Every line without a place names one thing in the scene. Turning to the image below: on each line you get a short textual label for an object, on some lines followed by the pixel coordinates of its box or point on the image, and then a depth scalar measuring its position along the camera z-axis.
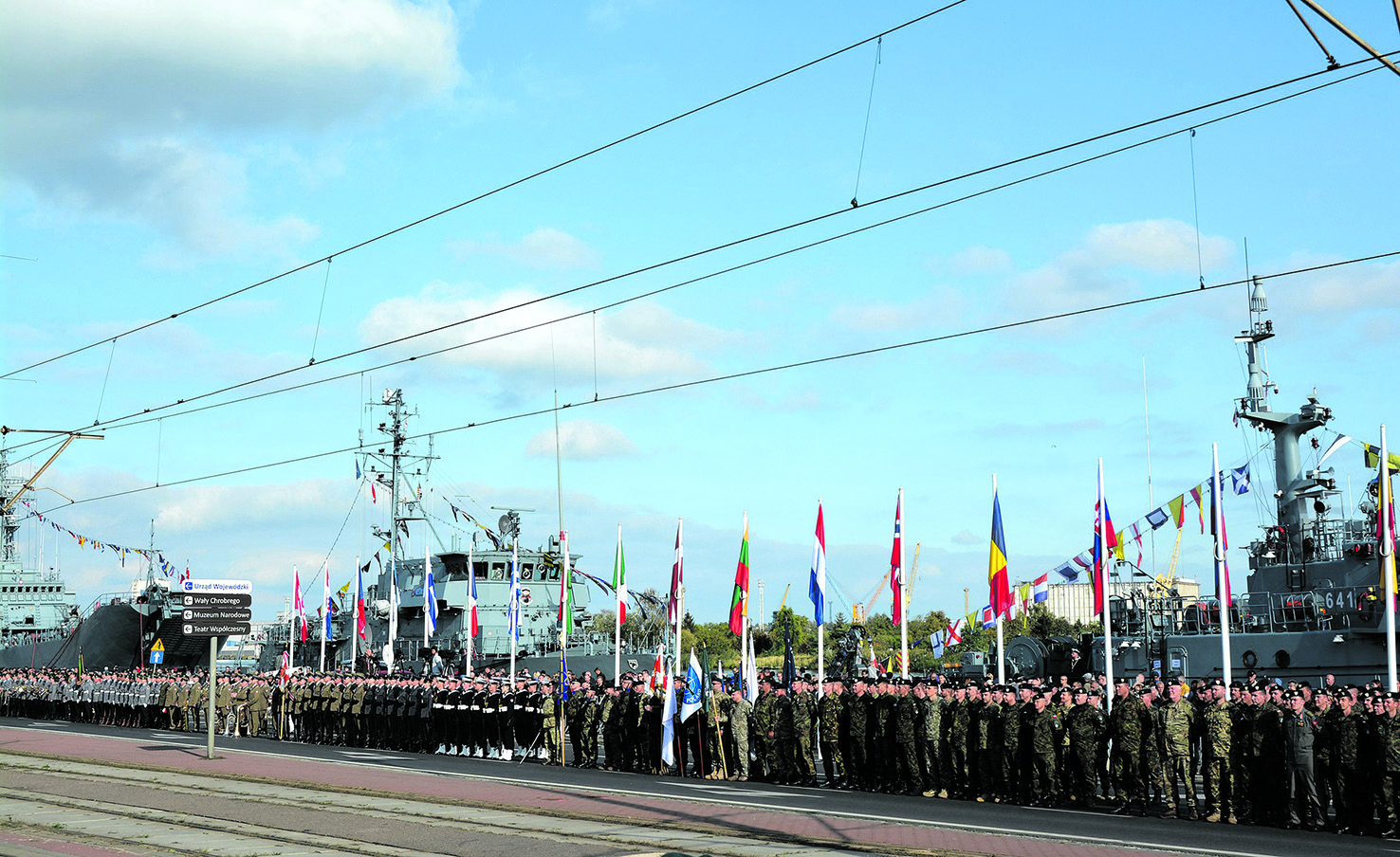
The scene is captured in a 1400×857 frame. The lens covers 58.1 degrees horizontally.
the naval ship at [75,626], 54.16
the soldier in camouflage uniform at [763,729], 19.36
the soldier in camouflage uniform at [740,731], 19.73
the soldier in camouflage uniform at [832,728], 18.50
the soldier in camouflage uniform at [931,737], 17.05
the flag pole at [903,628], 20.17
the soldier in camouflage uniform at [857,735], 18.03
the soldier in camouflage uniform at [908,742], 17.20
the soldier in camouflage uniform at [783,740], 18.88
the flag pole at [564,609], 30.09
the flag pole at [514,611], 32.19
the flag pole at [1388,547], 17.33
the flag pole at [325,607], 41.58
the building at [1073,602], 135.99
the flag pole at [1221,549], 18.81
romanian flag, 20.08
